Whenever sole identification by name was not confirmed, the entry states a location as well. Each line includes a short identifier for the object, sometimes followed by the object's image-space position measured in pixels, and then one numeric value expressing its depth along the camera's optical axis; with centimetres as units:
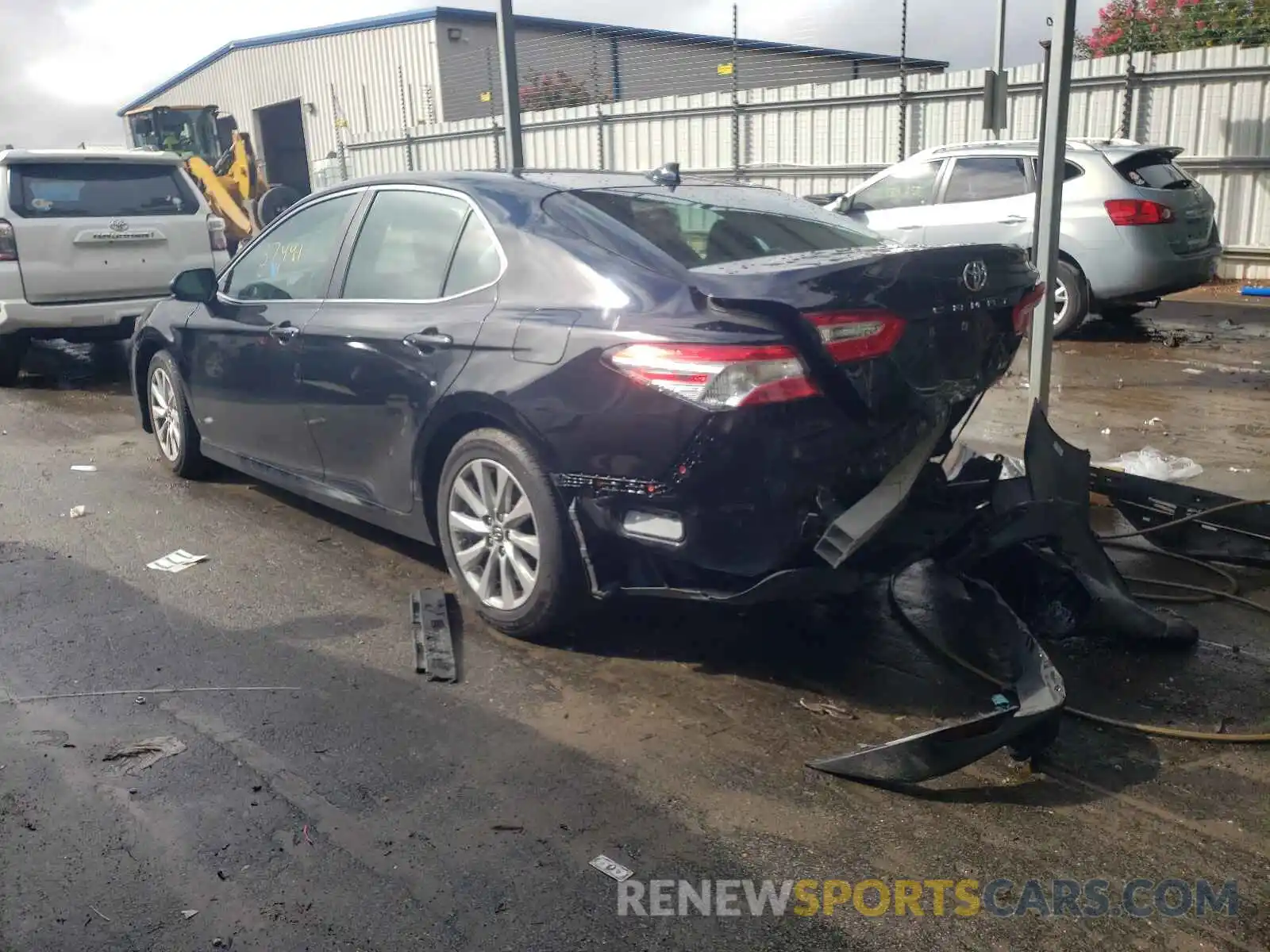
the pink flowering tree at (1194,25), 1498
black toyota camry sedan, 350
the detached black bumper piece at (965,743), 316
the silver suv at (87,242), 934
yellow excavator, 1841
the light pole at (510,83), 943
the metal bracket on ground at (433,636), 404
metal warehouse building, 2533
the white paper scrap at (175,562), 520
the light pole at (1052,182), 617
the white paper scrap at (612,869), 285
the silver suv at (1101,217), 1027
